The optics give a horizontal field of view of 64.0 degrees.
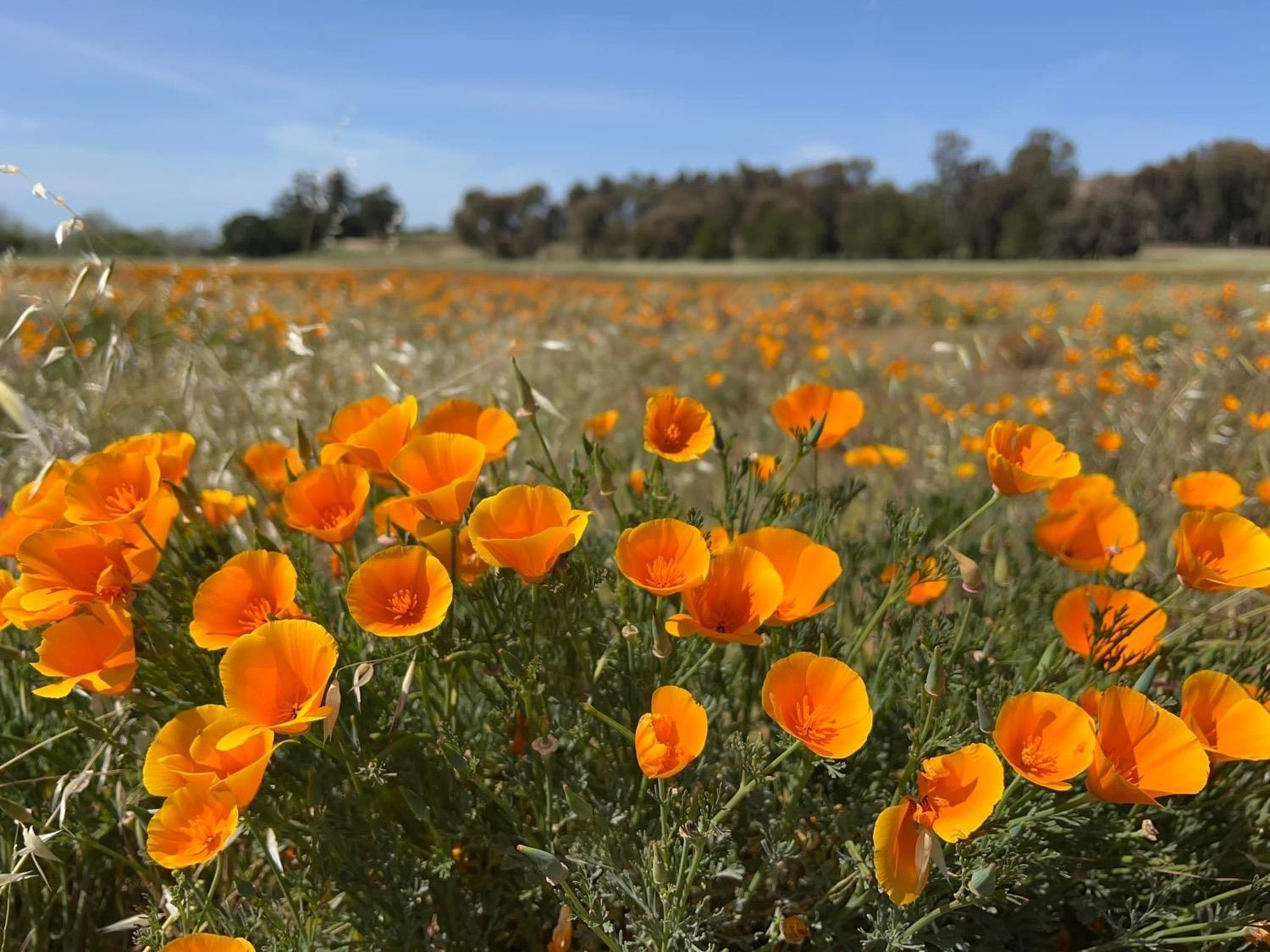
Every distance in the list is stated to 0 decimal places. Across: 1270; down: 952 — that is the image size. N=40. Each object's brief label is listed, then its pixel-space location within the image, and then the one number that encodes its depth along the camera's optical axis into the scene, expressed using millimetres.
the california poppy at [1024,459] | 522
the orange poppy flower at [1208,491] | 650
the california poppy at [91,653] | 480
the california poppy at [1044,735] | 442
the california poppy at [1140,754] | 434
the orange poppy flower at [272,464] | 657
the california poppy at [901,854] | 425
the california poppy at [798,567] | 492
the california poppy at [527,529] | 453
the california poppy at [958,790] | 432
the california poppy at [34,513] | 544
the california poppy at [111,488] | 500
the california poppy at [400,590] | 472
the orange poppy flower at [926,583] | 572
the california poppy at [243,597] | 488
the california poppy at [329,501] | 515
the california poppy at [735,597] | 470
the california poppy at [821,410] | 633
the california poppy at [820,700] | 457
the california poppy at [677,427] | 566
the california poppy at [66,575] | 487
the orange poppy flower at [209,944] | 424
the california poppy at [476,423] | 571
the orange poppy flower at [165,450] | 554
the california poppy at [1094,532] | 583
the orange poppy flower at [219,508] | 635
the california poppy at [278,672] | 449
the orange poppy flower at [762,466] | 590
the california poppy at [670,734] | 438
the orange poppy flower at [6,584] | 535
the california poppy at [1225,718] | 463
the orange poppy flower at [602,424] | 678
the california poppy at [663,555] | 476
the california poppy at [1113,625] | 542
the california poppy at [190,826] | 452
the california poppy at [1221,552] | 522
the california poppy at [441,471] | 485
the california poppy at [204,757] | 434
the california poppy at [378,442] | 529
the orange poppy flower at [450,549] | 511
